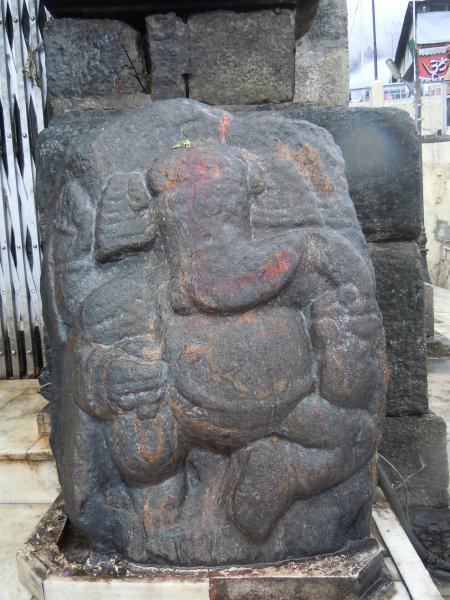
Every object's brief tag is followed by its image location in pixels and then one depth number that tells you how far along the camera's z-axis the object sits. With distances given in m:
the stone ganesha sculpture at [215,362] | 1.41
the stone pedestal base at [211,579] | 1.37
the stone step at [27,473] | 2.39
